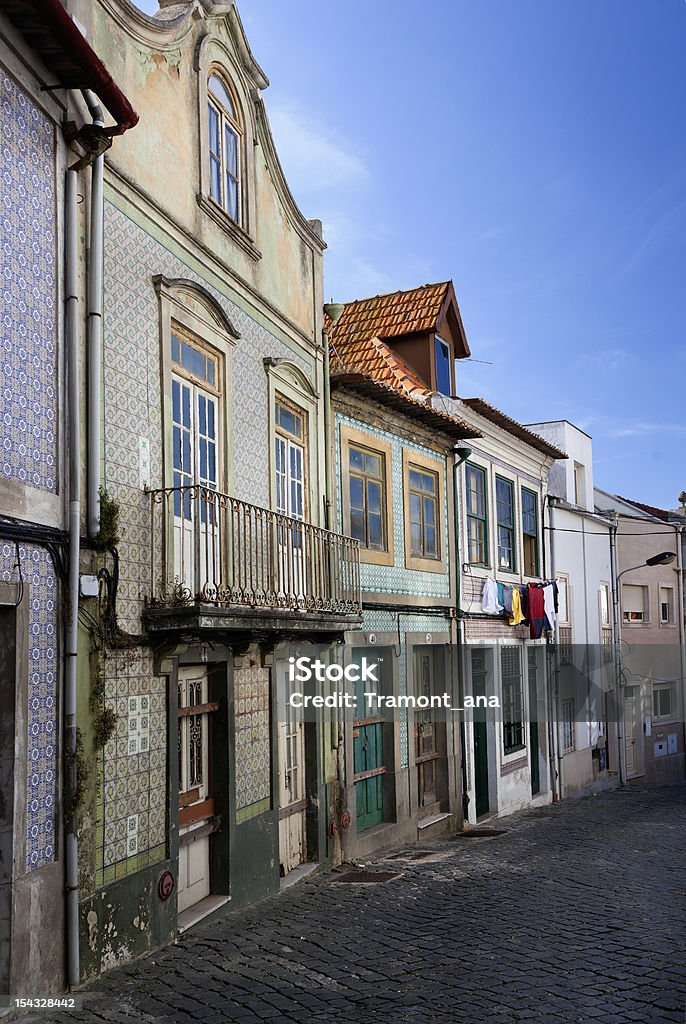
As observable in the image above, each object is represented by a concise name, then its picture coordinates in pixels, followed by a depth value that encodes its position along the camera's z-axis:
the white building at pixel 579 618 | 24.27
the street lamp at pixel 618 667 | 28.97
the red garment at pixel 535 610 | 20.89
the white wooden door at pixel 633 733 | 30.80
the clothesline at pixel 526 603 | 18.80
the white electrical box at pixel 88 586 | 7.53
